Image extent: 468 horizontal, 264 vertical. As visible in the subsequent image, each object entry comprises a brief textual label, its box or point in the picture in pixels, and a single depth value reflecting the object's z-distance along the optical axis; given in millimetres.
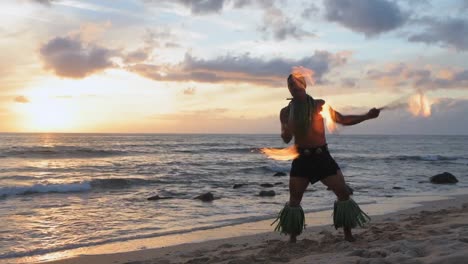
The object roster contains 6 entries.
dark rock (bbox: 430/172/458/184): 23981
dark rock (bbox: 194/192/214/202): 16688
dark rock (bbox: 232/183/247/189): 22103
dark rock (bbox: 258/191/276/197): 18156
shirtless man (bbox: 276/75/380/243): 6441
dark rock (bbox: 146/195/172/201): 17141
